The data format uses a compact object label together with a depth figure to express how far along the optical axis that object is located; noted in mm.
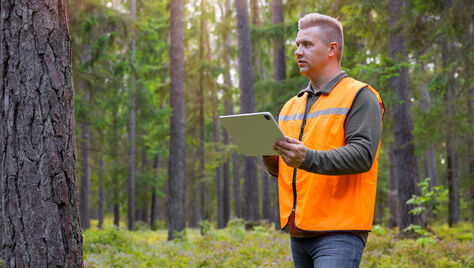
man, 2385
